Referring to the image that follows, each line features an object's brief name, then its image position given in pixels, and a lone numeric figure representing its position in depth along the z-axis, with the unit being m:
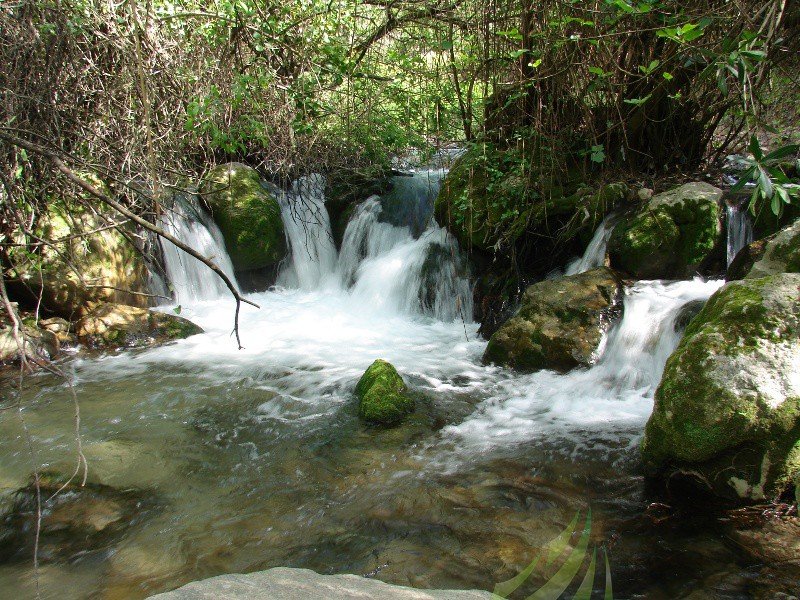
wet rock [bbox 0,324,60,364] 5.66
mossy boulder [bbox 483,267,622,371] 5.22
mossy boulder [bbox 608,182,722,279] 5.55
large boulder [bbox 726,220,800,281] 3.75
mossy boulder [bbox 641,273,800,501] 2.87
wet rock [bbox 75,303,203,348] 6.38
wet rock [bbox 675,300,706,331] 4.76
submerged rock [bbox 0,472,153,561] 3.08
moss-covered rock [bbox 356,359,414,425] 4.45
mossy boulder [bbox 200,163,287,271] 8.59
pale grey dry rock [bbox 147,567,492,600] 1.81
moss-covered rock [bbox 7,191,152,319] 6.15
